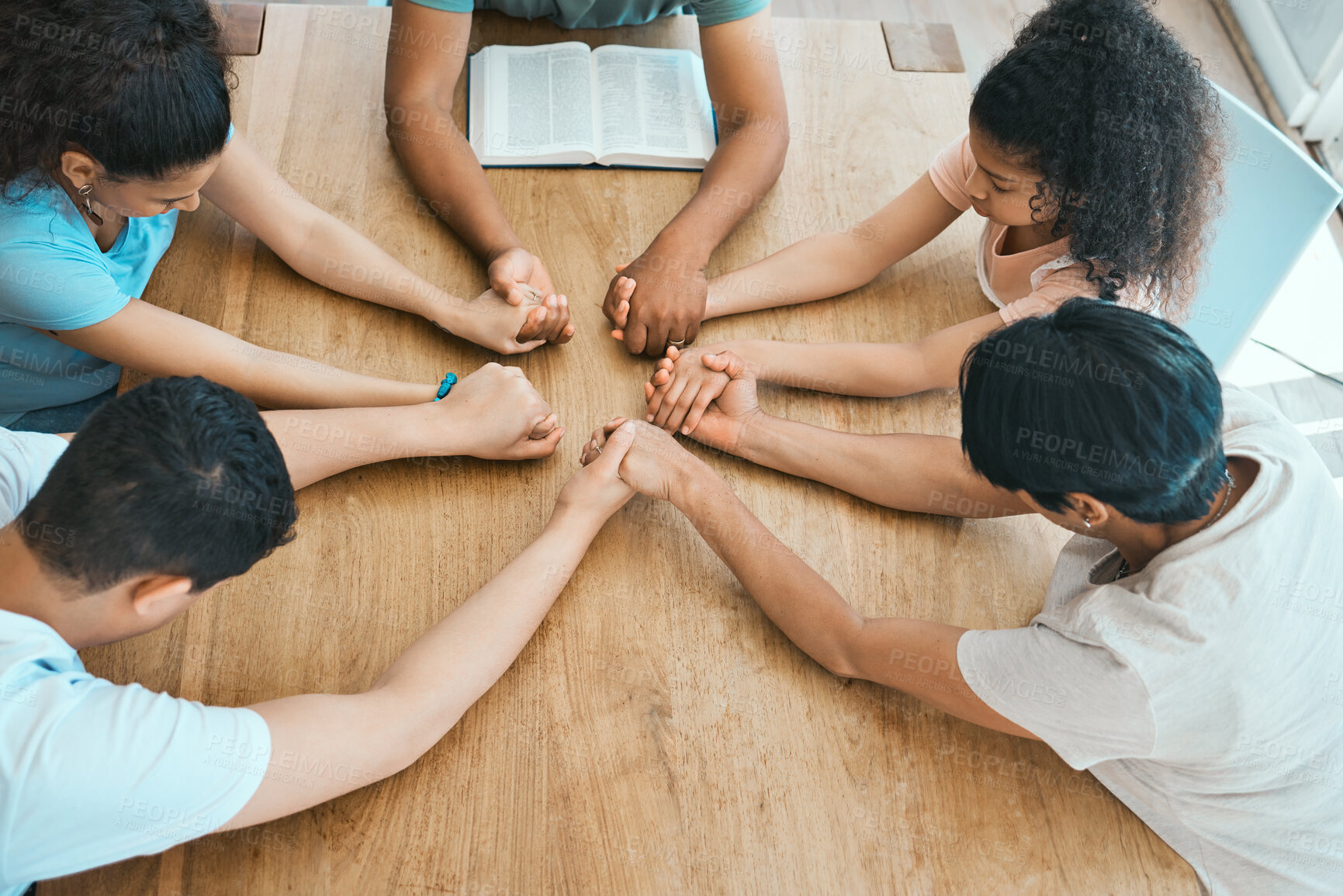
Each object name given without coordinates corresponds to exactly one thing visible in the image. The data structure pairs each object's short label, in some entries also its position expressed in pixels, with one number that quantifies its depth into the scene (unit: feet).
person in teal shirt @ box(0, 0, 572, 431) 3.13
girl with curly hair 3.64
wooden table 2.90
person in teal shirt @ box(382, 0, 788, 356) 4.15
